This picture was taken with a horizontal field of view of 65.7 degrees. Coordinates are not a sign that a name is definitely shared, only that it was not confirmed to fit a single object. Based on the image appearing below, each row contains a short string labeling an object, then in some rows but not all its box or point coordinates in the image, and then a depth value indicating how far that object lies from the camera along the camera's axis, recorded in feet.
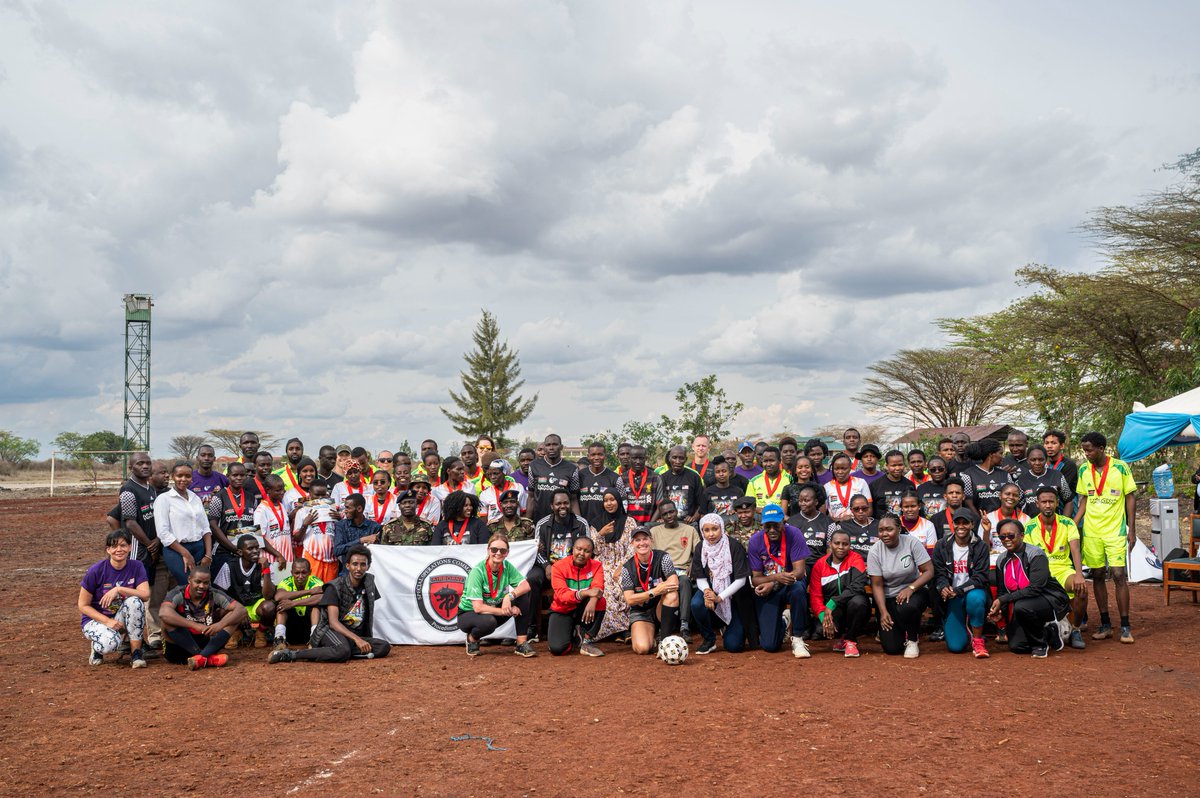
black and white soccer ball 27.89
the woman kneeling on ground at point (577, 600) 30.01
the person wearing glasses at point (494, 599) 30.04
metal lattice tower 180.68
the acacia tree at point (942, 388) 143.74
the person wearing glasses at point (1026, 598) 28.12
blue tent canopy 41.60
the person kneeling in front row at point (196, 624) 27.71
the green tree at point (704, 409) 80.64
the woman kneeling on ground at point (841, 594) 28.86
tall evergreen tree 169.37
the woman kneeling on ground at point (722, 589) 29.89
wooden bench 36.78
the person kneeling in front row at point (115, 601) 27.71
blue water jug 50.83
